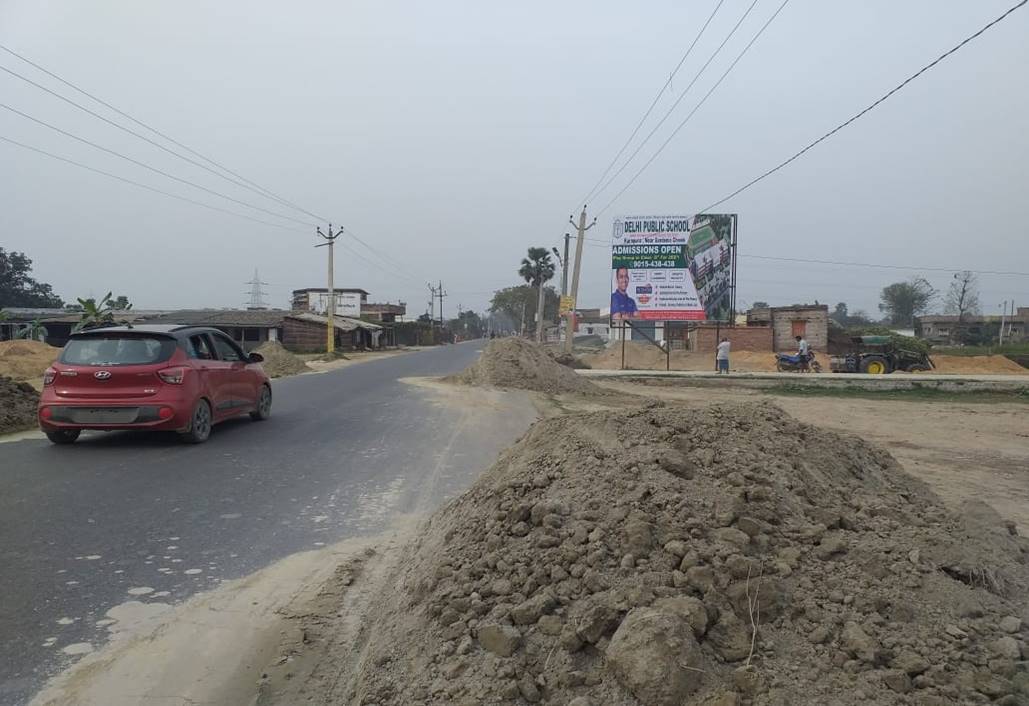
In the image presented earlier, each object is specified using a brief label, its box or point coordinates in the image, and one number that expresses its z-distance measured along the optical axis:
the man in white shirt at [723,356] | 25.80
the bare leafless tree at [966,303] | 78.31
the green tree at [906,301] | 87.88
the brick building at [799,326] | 35.91
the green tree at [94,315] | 35.72
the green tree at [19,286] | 60.31
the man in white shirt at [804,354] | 28.03
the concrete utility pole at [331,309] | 40.41
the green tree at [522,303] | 101.19
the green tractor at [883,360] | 28.11
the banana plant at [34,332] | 38.31
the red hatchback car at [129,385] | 7.96
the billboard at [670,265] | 29.44
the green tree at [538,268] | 69.01
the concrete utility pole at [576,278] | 31.78
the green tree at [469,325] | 141.00
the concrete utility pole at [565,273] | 40.60
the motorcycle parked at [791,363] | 27.95
